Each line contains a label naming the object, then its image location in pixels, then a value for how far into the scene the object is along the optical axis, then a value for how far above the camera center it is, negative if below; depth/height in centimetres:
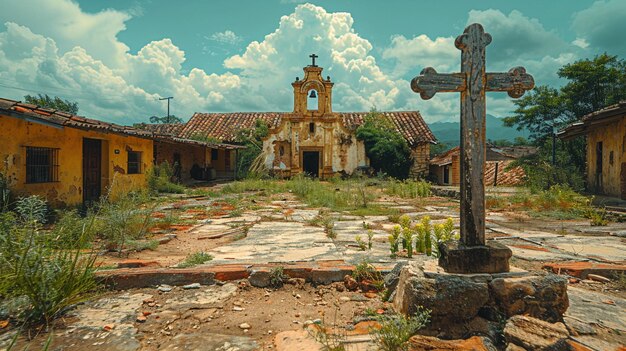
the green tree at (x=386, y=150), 2138 +180
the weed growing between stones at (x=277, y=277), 340 -96
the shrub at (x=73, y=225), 410 -62
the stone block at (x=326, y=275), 346 -95
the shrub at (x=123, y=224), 482 -70
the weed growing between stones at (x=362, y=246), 454 -87
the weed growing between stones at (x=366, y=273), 341 -92
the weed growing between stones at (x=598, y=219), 677 -76
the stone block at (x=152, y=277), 333 -97
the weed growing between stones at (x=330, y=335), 208 -105
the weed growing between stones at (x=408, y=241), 405 -73
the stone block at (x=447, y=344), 221 -106
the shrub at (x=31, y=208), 282 -27
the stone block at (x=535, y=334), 212 -97
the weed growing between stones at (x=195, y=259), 387 -94
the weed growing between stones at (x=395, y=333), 205 -92
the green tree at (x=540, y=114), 2094 +413
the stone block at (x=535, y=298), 249 -84
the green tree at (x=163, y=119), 5626 +955
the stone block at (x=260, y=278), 341 -98
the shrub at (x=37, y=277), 251 -75
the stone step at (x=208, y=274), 337 -94
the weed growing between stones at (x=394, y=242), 408 -74
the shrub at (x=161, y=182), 1323 -17
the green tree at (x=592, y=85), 1842 +524
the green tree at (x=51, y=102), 3002 +690
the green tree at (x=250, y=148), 2150 +193
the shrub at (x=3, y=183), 663 -14
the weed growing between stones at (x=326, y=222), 568 -83
